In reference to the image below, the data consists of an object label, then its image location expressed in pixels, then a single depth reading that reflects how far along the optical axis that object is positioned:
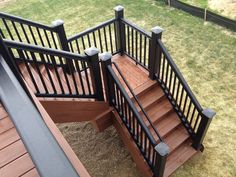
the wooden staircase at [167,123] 4.12
